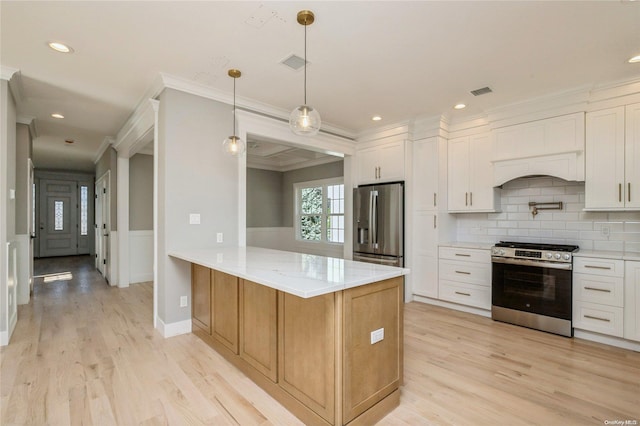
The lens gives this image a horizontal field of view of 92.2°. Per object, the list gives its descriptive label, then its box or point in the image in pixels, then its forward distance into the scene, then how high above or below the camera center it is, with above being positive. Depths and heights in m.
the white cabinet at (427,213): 4.35 -0.03
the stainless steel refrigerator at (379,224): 4.48 -0.19
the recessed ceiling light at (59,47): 2.51 +1.37
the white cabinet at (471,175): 4.05 +0.49
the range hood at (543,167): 3.37 +0.51
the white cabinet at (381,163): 4.60 +0.76
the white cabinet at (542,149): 3.37 +0.72
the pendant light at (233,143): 2.97 +0.66
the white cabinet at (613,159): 3.06 +0.53
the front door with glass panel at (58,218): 9.02 -0.19
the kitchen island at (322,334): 1.72 -0.79
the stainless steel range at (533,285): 3.23 -0.83
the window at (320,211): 6.59 +0.00
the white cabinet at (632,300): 2.88 -0.85
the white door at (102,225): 5.78 -0.27
